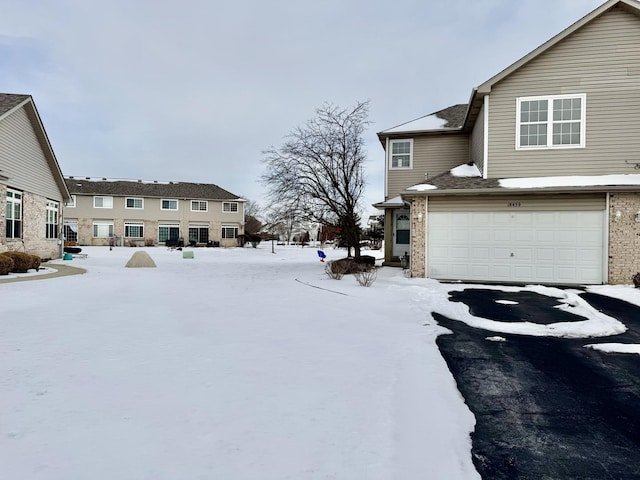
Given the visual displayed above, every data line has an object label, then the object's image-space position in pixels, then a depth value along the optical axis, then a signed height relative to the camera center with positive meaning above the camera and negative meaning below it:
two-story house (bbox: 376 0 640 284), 12.05 +2.02
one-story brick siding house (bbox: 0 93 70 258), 15.65 +2.43
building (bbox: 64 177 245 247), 40.56 +2.15
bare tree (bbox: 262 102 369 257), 19.55 +3.42
